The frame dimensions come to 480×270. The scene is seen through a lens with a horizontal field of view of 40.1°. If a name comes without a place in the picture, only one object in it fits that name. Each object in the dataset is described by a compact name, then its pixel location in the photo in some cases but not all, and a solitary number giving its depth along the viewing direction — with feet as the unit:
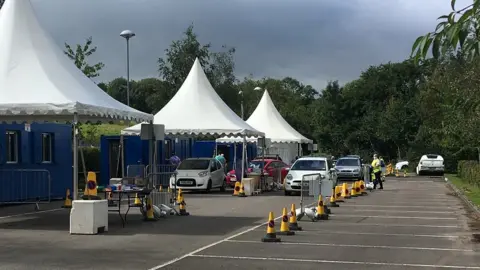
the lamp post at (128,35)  108.58
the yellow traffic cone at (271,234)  41.22
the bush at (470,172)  97.96
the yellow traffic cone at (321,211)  55.72
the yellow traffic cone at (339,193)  79.80
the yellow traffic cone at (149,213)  54.60
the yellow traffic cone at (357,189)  90.33
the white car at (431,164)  164.04
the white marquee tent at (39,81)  48.34
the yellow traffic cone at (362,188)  93.88
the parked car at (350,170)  127.75
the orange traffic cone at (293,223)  47.16
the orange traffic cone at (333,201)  70.26
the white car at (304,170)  87.97
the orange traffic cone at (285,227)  44.22
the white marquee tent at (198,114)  91.40
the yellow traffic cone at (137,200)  63.09
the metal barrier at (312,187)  56.29
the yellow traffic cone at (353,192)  88.77
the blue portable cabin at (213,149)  140.36
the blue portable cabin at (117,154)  108.17
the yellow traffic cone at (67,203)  68.48
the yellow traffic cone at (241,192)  87.71
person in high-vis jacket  103.91
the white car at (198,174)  93.35
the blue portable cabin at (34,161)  72.84
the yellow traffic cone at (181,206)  60.54
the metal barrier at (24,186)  71.51
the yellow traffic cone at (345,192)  84.17
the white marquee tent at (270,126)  135.91
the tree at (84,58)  132.77
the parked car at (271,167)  105.50
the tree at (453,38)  13.24
